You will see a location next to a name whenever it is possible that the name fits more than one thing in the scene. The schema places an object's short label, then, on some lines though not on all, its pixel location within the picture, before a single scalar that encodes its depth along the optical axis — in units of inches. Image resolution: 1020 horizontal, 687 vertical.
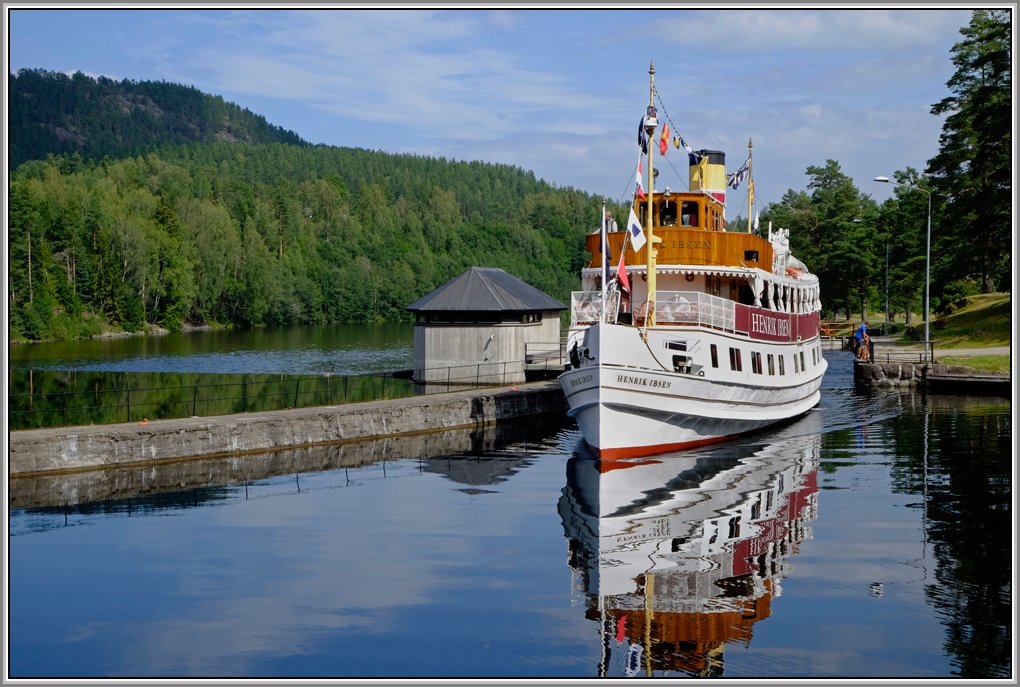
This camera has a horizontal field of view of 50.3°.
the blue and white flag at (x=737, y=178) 1600.6
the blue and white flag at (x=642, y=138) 1195.9
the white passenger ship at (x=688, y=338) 1151.0
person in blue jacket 1994.3
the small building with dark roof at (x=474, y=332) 1824.6
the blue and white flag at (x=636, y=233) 1127.0
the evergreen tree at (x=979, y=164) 2266.2
